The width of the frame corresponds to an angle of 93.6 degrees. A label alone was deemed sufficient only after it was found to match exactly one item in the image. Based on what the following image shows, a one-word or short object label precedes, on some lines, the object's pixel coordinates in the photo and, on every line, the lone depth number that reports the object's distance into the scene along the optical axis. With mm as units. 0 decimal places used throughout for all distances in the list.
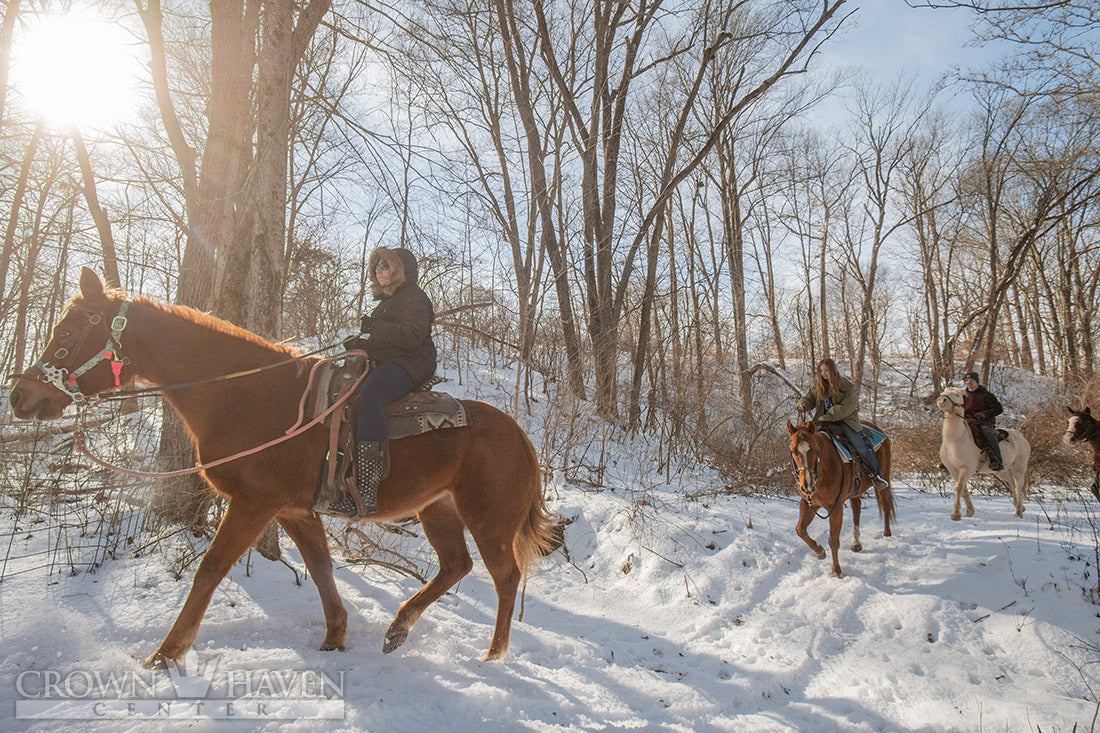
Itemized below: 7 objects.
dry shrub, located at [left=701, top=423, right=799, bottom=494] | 9602
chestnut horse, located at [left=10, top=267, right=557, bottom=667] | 2912
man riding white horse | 8539
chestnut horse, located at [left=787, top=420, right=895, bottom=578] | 5914
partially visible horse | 9141
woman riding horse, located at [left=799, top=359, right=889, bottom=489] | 6773
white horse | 8133
